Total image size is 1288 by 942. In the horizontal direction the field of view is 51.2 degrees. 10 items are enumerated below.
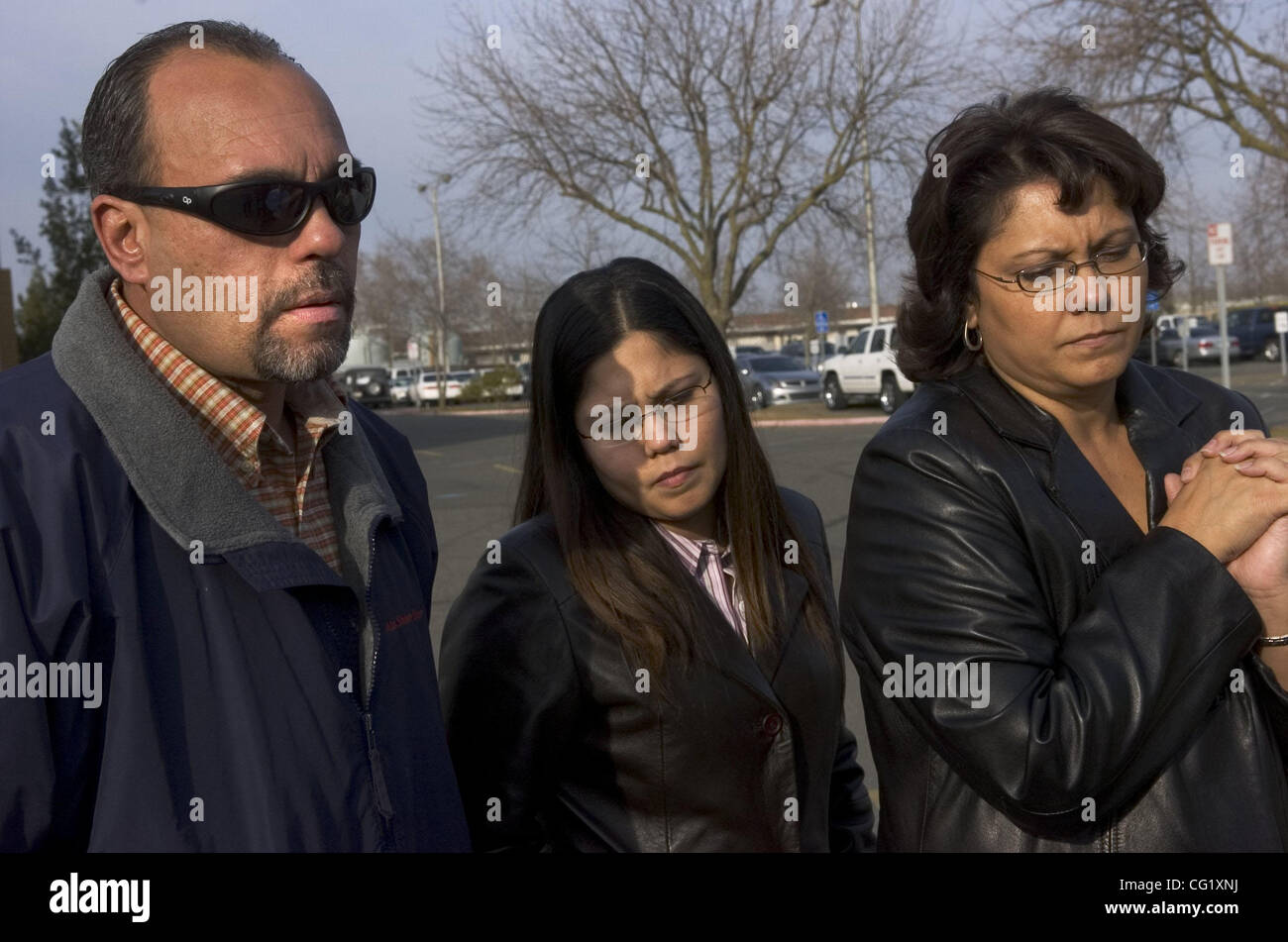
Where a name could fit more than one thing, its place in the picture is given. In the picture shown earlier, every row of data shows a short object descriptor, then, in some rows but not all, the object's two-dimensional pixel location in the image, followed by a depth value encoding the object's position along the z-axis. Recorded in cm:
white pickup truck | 2647
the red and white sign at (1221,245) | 1614
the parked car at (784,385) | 3042
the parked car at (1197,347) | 4166
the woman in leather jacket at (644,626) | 234
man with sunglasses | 159
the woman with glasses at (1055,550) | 190
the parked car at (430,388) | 4847
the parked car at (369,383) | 4978
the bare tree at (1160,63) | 1378
